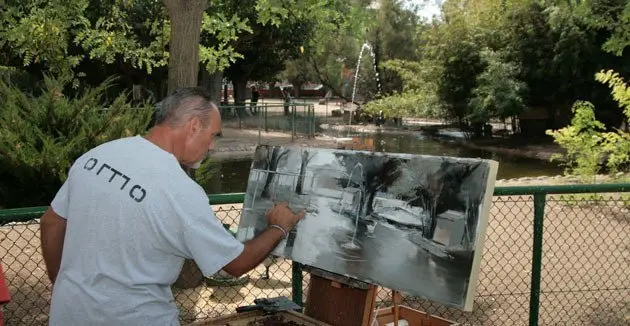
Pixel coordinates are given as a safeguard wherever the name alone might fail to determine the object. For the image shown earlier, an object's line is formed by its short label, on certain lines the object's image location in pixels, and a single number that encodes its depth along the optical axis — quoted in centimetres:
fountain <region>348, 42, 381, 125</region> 3968
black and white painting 235
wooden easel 266
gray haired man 190
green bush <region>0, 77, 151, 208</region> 652
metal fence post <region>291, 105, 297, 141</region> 1961
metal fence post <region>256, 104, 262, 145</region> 1955
